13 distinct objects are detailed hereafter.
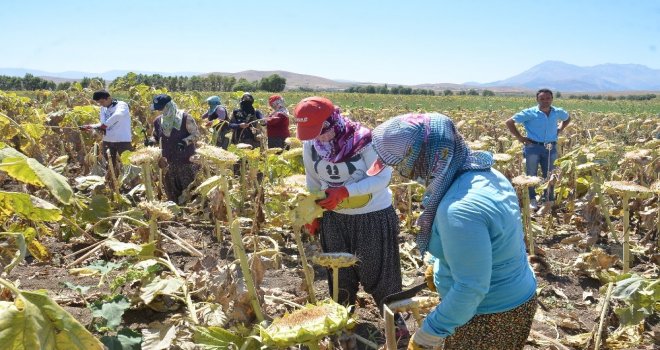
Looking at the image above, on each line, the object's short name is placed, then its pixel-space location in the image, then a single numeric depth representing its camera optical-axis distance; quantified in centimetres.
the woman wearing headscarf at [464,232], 151
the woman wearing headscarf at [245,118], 669
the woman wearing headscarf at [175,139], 523
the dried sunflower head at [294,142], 450
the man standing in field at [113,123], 583
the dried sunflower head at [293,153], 341
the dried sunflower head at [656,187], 331
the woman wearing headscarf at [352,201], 248
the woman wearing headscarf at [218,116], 708
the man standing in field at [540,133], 621
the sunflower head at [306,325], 152
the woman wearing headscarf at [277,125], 648
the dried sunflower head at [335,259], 211
